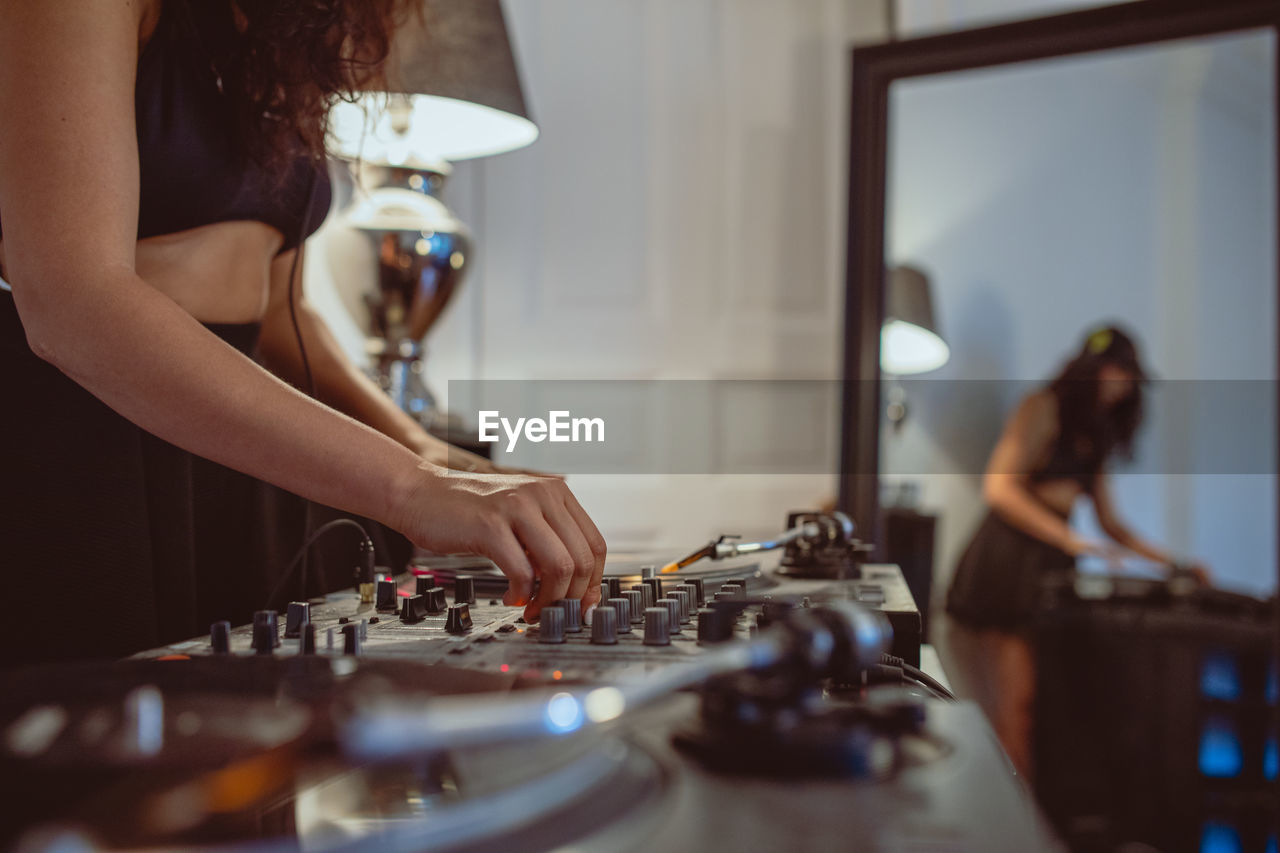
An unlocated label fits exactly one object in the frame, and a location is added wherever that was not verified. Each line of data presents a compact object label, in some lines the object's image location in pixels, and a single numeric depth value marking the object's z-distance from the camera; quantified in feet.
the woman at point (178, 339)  2.06
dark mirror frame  8.03
